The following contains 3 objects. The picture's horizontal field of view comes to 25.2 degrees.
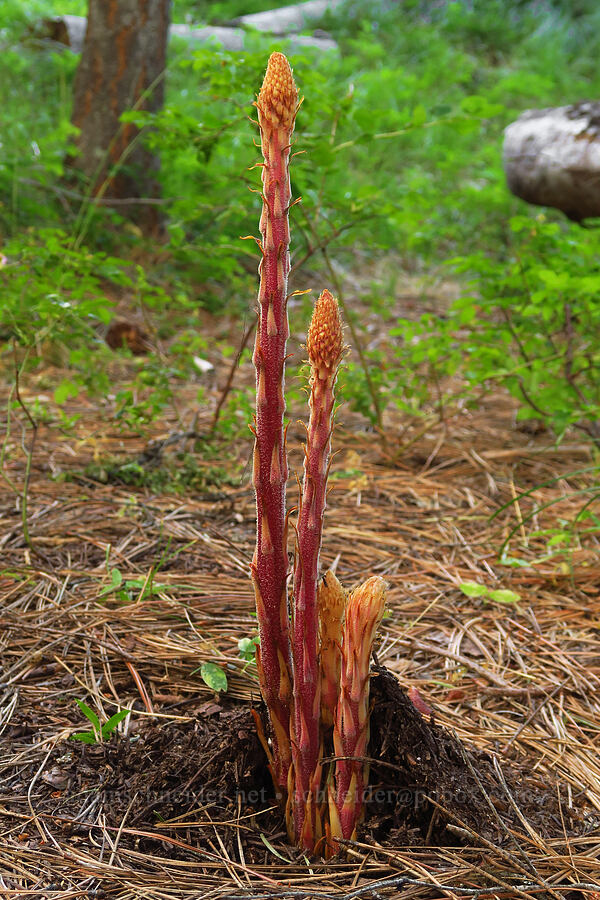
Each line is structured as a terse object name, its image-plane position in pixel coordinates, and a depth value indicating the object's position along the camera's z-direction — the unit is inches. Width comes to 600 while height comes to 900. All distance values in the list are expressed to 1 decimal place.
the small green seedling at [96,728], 27.0
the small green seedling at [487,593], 34.6
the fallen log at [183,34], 102.2
